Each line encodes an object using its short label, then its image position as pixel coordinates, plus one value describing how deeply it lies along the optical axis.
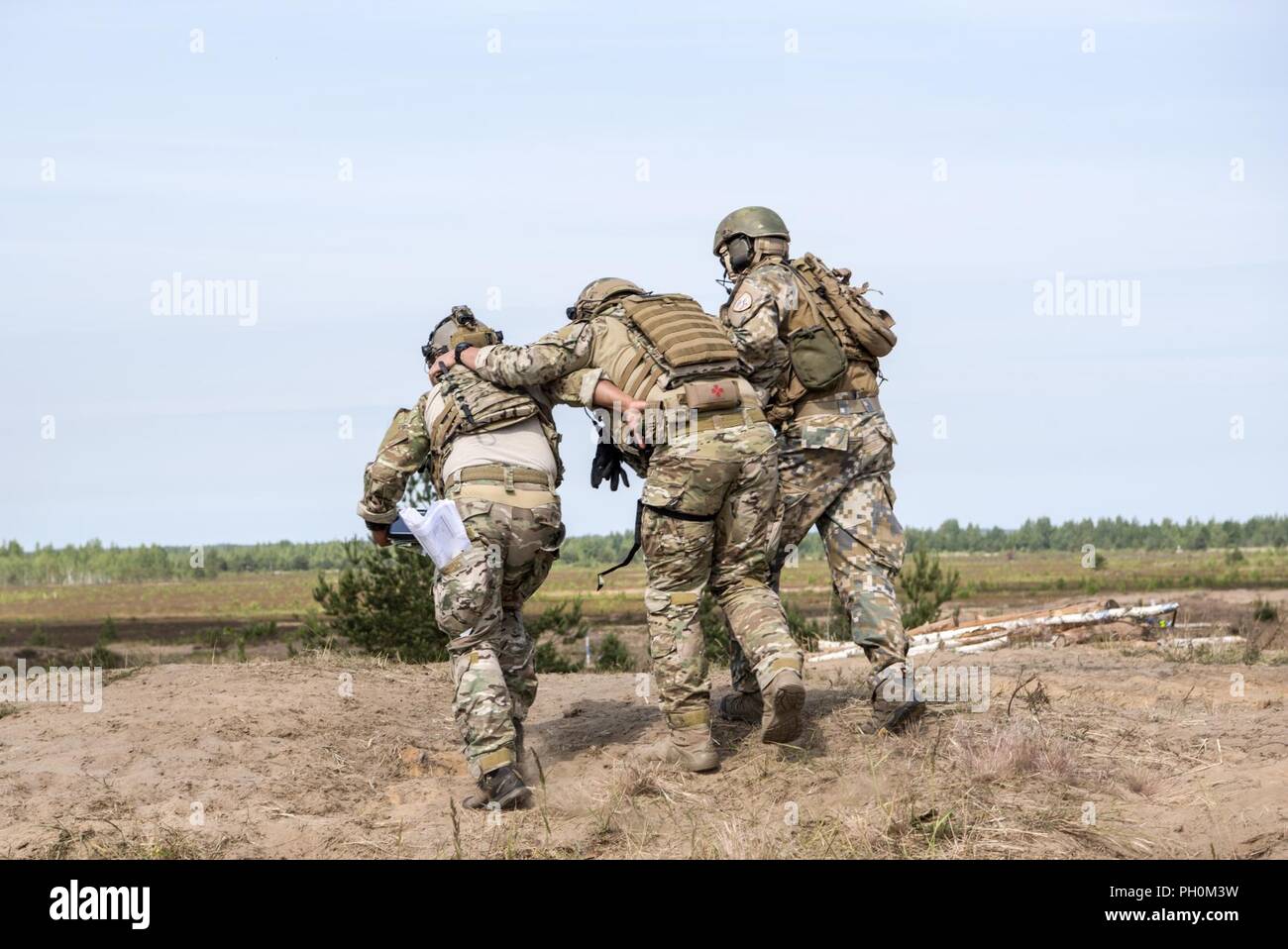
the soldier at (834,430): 6.80
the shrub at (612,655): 17.08
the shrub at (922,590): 16.61
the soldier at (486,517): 6.39
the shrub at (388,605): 14.34
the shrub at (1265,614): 18.03
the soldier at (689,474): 6.33
